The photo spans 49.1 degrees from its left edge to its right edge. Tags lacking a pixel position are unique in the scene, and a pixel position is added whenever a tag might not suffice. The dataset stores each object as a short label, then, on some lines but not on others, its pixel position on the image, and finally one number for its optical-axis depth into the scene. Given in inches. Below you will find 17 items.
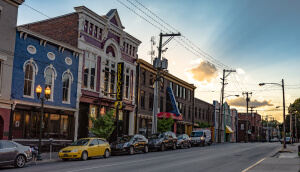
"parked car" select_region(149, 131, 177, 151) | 1216.8
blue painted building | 925.8
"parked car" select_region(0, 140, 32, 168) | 614.9
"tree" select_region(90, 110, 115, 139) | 1065.8
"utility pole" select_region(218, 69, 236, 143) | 2230.6
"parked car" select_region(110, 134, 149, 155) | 1003.9
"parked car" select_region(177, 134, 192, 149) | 1432.2
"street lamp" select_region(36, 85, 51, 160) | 787.4
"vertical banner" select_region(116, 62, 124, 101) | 1331.2
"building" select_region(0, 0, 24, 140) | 866.1
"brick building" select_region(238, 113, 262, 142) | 3865.7
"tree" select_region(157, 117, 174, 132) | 1535.4
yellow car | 794.8
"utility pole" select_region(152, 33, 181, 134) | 1375.5
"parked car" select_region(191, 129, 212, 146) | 1680.6
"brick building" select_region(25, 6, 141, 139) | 1185.4
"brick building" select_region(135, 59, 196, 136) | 1585.9
